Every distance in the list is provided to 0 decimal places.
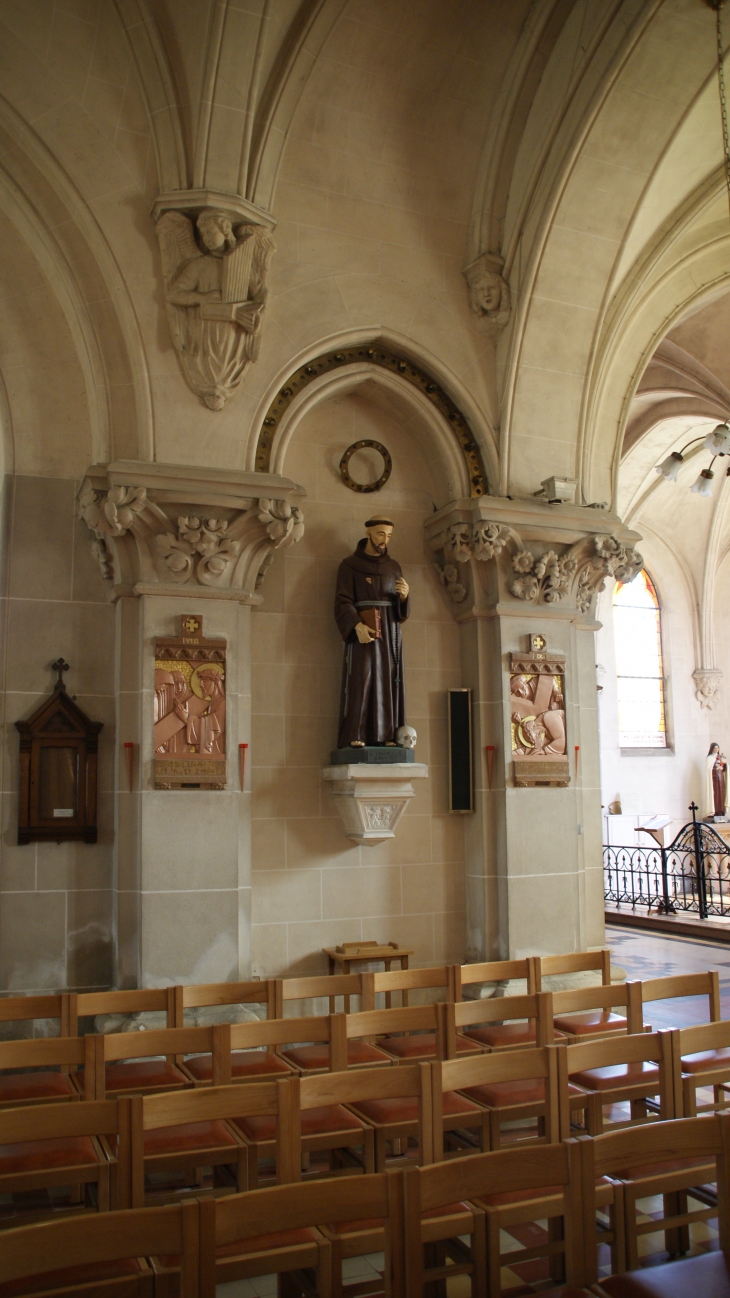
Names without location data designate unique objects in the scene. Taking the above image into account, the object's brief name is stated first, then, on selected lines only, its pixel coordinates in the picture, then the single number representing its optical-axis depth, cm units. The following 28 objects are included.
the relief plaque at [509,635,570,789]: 746
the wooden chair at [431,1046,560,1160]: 345
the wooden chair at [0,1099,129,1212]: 288
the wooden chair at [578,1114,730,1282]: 262
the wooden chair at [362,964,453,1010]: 502
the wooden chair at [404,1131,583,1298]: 238
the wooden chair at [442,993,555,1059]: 448
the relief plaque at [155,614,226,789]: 640
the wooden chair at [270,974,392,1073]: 468
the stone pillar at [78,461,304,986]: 625
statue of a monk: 704
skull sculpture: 702
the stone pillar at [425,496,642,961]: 733
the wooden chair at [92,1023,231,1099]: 396
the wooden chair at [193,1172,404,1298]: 228
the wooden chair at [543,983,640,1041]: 468
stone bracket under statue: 688
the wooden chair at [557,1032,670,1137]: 361
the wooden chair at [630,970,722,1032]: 477
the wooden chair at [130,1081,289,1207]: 302
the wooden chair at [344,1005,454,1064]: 434
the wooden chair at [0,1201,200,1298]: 209
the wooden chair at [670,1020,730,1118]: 379
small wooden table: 687
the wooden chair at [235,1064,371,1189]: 350
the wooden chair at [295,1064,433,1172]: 324
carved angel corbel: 652
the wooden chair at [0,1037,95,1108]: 379
